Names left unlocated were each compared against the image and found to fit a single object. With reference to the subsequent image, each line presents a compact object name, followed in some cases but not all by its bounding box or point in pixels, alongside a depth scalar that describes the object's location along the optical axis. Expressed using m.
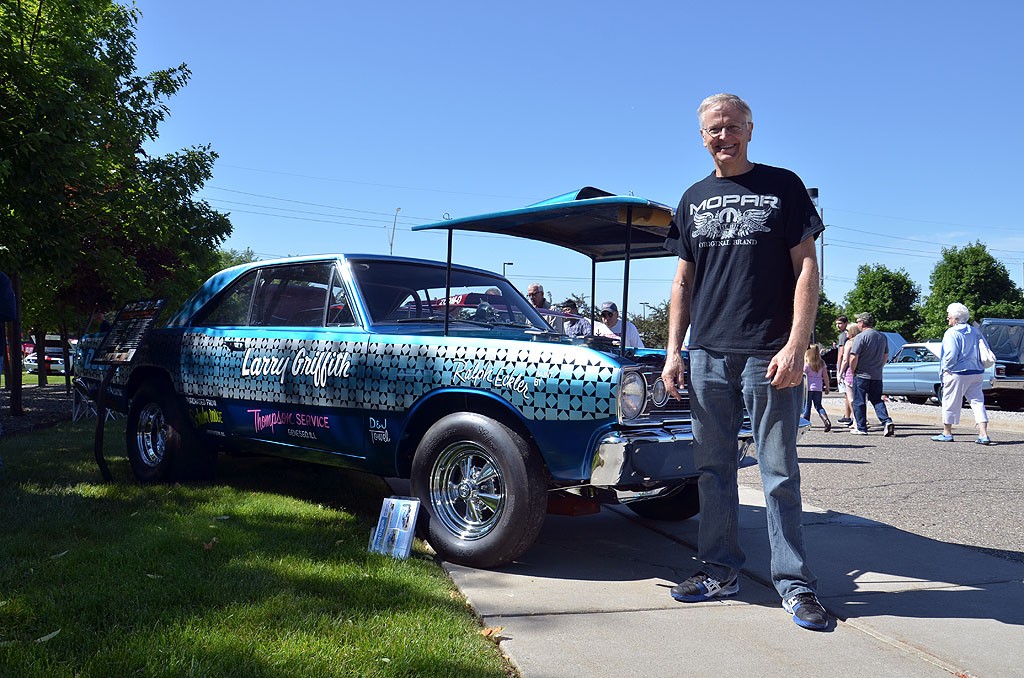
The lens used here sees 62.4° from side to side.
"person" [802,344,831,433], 11.42
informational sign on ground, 4.17
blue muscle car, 3.92
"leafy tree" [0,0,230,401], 7.95
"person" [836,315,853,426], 13.20
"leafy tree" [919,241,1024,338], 47.75
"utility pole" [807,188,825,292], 56.21
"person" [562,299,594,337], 7.12
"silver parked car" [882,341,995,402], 19.11
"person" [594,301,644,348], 9.30
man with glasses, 3.43
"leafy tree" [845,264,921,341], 53.31
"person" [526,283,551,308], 9.66
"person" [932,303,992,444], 10.98
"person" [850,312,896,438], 12.08
